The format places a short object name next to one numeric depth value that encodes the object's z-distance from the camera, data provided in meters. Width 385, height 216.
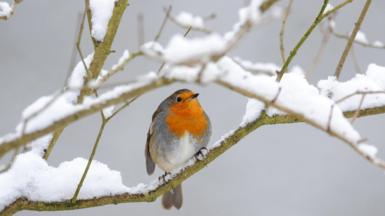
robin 7.63
